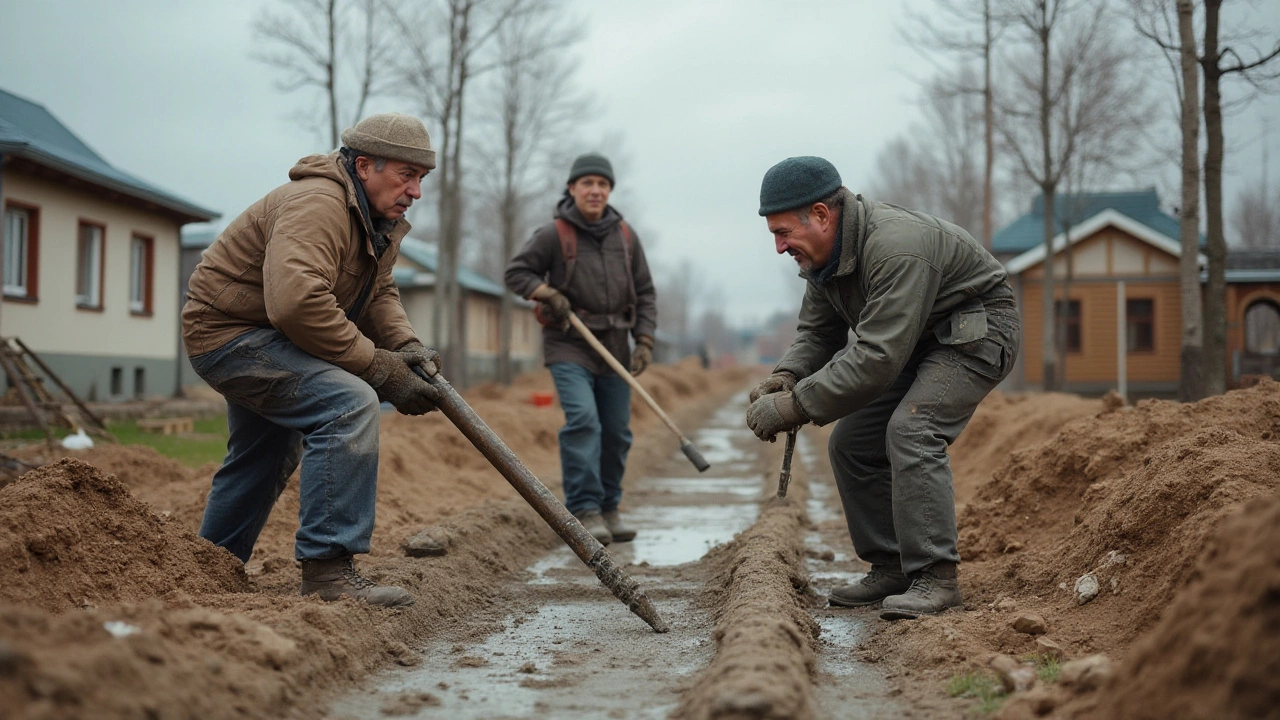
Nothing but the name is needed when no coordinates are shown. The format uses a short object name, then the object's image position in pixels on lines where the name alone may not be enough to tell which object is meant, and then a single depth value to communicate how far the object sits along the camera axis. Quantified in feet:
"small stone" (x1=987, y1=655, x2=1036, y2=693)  11.37
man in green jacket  15.21
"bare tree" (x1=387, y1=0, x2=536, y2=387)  69.82
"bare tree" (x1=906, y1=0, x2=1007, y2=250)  67.15
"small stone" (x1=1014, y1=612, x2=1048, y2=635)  13.51
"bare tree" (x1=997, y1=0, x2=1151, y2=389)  67.67
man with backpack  23.86
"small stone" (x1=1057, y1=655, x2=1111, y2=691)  10.22
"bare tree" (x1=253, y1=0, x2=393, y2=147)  64.39
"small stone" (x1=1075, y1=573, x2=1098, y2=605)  14.89
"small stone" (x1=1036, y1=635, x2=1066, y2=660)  12.55
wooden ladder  36.68
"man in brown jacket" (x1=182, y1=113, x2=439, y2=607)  14.58
